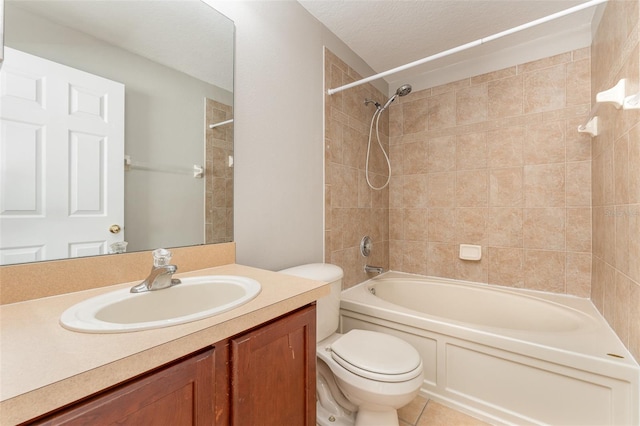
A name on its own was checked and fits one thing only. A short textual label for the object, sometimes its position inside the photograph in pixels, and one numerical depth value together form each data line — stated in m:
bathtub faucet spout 2.22
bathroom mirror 0.79
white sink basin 0.61
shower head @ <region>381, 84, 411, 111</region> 1.96
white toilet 1.17
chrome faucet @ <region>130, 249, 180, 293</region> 0.86
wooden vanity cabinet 0.49
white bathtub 1.18
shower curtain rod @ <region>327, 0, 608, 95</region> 1.22
